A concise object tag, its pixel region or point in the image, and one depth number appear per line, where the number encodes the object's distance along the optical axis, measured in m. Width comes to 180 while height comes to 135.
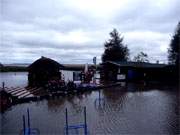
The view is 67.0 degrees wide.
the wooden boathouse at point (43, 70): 14.41
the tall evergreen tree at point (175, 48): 19.14
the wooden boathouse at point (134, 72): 17.75
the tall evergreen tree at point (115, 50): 27.85
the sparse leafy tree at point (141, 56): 28.91
